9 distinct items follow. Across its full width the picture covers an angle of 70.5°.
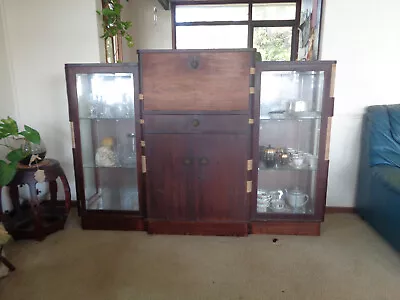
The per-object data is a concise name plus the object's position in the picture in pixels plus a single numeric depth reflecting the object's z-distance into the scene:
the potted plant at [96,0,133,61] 2.42
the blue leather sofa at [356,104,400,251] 1.97
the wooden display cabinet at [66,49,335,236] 1.96
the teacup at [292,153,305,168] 2.22
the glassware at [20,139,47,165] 2.08
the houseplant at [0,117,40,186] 1.89
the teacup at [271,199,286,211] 2.26
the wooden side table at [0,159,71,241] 2.03
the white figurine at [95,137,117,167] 2.29
